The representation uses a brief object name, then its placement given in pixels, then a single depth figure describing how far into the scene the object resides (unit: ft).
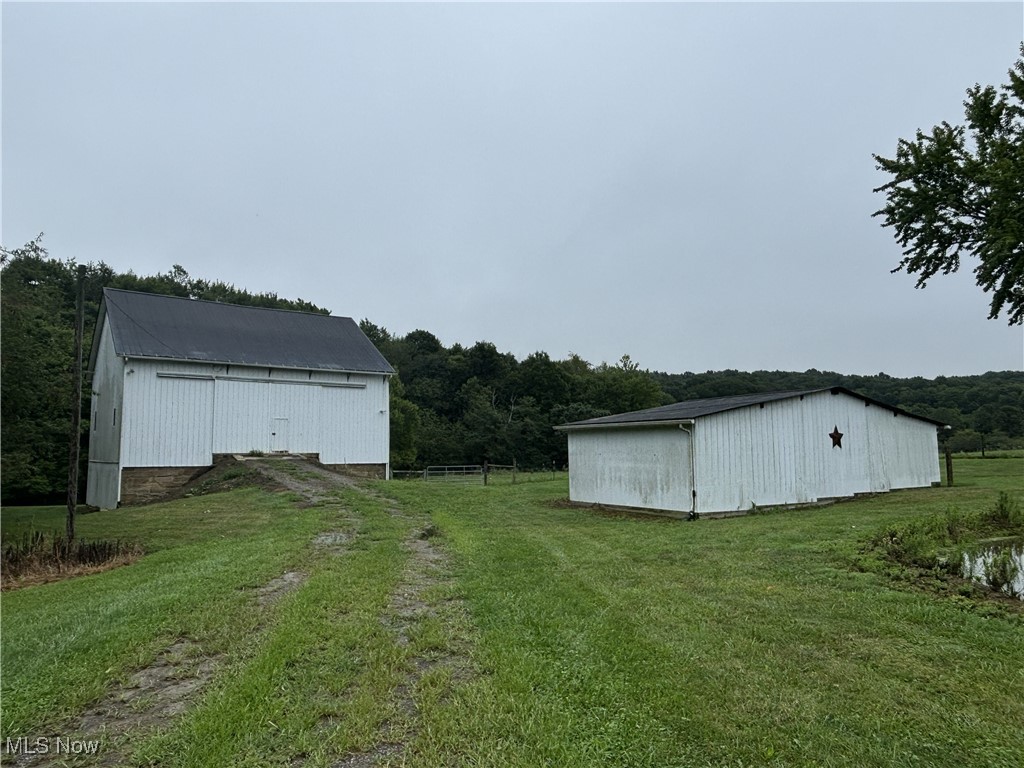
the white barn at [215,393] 64.23
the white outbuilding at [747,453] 43.57
